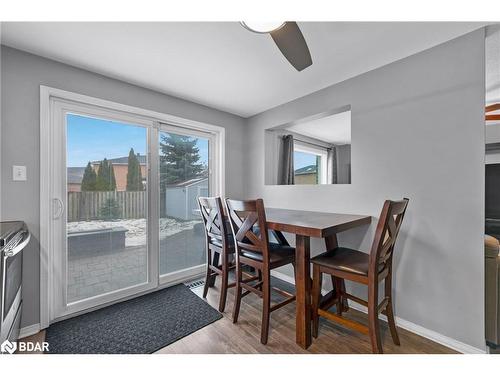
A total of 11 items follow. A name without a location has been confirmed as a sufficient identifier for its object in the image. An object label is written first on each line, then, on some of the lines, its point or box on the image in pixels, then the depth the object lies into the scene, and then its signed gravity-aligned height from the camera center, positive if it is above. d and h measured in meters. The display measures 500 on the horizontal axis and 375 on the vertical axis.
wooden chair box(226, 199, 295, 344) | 1.58 -0.55
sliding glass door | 1.90 -0.21
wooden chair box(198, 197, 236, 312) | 1.97 -0.56
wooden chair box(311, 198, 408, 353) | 1.32 -0.57
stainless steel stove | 1.15 -0.55
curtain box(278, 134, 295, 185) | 3.23 +0.36
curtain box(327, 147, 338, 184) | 4.08 +0.46
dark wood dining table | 1.47 -0.50
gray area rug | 1.54 -1.15
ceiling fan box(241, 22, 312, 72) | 1.07 +0.80
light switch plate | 1.64 +0.11
